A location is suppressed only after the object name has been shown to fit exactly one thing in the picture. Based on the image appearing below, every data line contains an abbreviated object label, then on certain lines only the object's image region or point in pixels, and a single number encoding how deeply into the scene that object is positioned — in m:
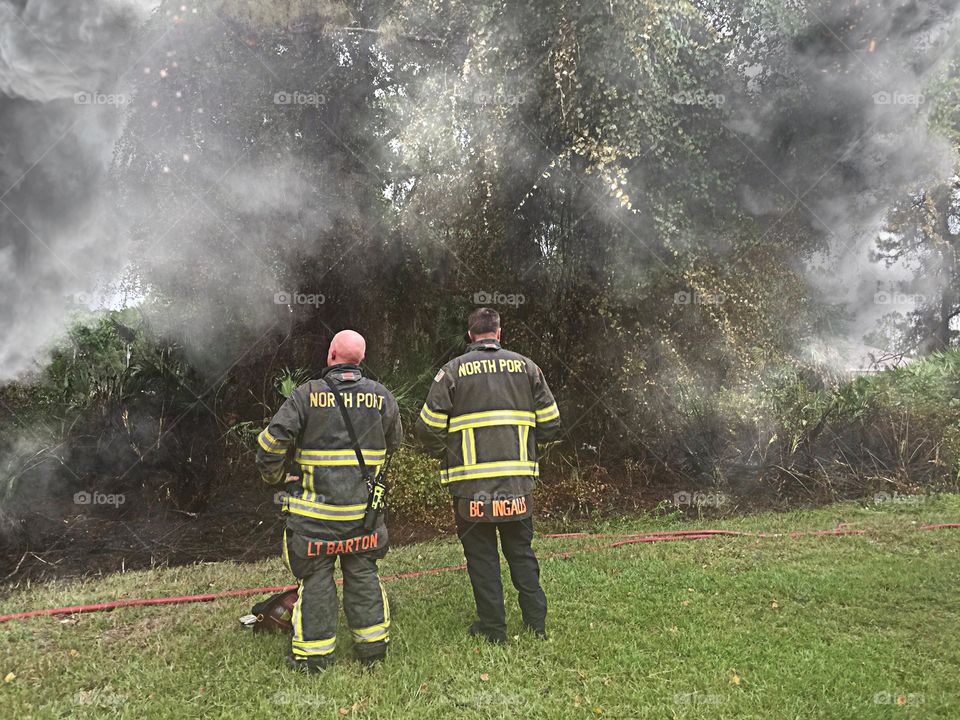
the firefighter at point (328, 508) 3.46
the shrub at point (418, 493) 7.14
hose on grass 4.54
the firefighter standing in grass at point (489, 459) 3.75
